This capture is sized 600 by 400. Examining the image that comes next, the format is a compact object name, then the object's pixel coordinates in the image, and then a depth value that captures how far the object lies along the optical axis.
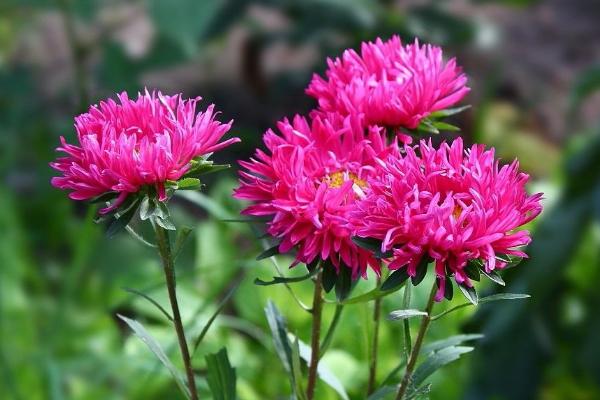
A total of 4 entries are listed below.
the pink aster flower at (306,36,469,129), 1.21
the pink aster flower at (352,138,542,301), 1.12
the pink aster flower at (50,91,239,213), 1.14
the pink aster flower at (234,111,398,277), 1.15
